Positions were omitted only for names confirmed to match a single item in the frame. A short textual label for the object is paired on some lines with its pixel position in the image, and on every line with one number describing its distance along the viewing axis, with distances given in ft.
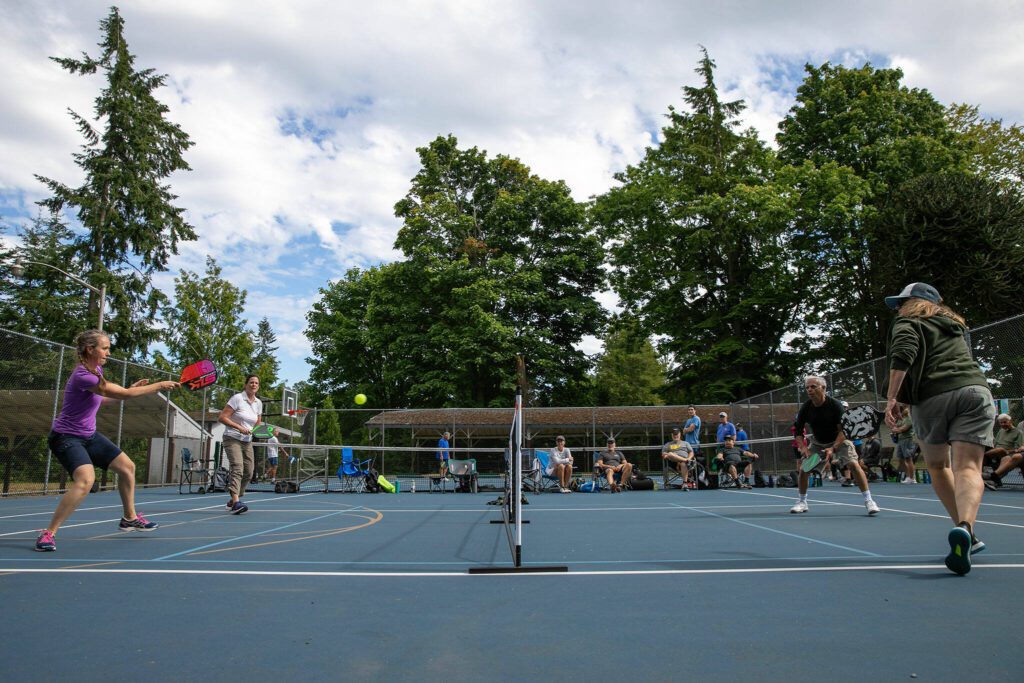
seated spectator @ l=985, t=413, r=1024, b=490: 36.68
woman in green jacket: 13.21
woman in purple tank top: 17.79
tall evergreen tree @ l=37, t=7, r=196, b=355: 98.12
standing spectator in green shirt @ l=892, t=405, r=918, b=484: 45.65
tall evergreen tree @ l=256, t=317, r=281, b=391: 175.11
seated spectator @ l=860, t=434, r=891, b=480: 48.24
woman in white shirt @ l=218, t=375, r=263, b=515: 29.19
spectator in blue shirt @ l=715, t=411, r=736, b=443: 53.52
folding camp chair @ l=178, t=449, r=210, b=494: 52.38
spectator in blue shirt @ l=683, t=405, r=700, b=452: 53.85
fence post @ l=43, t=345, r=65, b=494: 41.88
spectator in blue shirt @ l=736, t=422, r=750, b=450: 67.09
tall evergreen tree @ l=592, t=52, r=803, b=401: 102.12
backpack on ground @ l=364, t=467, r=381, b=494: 56.75
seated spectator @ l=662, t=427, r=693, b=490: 52.06
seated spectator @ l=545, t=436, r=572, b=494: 55.16
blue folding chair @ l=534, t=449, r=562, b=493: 55.36
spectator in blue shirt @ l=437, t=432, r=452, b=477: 59.41
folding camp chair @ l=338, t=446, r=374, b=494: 56.52
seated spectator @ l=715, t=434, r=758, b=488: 52.42
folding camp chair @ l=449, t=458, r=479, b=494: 56.39
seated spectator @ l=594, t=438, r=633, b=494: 55.07
